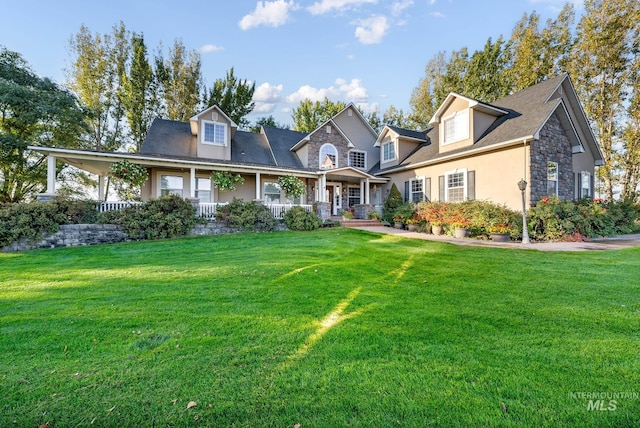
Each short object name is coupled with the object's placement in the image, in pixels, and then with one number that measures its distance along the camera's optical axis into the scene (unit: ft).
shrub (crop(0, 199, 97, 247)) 26.66
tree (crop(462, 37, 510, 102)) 70.95
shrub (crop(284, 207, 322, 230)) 40.98
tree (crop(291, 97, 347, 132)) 97.71
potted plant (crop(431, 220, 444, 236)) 38.29
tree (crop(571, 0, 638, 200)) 50.72
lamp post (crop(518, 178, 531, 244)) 30.91
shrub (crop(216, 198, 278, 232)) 38.29
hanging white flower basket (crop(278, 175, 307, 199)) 46.78
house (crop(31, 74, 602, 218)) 36.42
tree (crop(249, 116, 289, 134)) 104.86
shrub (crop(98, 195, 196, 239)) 31.99
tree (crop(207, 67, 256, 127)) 76.23
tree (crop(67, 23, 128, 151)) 62.08
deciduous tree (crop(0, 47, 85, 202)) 47.57
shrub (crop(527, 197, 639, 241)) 31.99
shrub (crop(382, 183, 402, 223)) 50.13
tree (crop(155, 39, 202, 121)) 69.67
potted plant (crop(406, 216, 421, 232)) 43.15
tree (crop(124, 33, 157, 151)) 64.95
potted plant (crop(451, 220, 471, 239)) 34.91
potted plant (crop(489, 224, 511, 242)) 32.48
